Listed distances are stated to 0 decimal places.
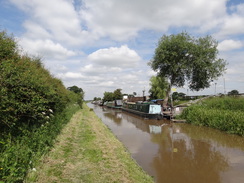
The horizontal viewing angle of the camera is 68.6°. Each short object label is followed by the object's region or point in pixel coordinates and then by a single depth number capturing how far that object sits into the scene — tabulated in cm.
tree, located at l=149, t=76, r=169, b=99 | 4291
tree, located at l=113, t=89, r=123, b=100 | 6858
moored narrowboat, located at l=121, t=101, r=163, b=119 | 2220
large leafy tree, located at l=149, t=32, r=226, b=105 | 2447
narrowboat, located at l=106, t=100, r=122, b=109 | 4641
